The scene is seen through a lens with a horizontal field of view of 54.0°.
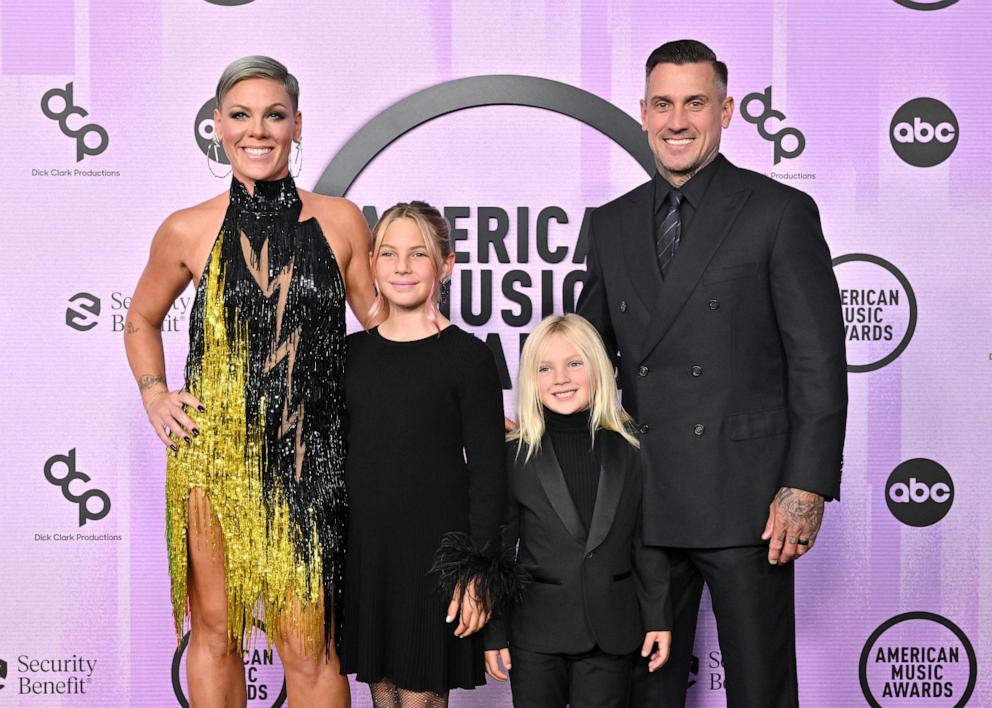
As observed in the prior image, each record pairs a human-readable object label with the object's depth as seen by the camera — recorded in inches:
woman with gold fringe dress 78.2
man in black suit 76.2
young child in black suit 77.9
